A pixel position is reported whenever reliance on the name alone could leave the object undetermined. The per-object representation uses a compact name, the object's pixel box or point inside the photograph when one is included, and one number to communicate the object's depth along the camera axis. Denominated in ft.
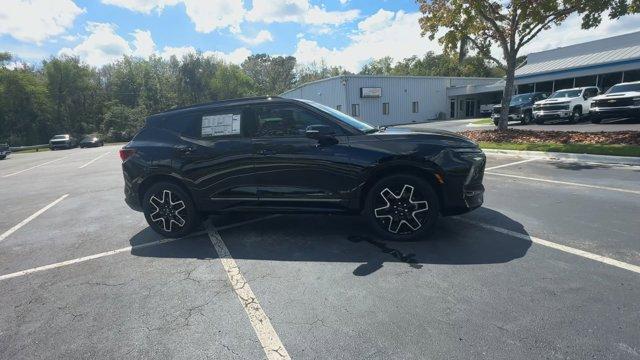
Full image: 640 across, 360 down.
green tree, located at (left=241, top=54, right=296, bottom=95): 299.79
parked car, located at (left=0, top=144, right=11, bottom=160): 86.38
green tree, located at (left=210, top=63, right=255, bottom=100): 229.66
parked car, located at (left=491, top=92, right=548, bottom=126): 66.85
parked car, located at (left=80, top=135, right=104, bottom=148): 118.83
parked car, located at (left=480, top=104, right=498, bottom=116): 118.28
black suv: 13.84
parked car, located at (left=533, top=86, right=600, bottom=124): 57.98
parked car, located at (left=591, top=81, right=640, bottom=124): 47.50
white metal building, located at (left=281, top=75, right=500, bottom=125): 111.65
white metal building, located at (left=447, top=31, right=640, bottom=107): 88.02
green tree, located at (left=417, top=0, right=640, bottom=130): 39.78
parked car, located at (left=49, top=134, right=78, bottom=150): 117.08
